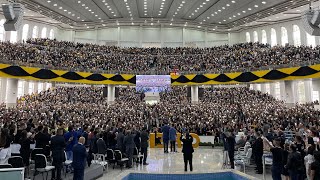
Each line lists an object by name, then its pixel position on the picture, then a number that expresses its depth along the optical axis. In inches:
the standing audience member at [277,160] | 264.7
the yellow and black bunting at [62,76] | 864.0
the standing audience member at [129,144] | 388.2
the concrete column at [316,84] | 1005.2
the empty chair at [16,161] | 212.7
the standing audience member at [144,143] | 432.8
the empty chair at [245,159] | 369.1
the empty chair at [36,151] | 275.1
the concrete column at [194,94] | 1239.5
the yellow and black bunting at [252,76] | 859.4
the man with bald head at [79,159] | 244.2
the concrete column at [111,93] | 1212.8
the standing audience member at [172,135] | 570.6
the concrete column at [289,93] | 1045.2
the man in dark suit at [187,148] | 358.6
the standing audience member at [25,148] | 263.4
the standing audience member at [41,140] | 284.5
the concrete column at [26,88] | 1402.3
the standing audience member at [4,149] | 206.8
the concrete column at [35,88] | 1481.8
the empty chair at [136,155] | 418.6
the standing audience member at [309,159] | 214.2
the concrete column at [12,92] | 1002.7
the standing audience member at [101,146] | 363.7
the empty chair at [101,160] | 362.0
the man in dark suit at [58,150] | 257.0
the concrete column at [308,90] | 1289.4
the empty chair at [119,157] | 380.5
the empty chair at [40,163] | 251.2
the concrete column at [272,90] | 1503.4
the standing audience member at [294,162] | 236.2
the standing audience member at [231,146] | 382.6
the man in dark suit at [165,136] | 543.6
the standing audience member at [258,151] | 352.2
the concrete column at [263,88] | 1580.2
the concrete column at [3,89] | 1220.6
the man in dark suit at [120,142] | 403.2
